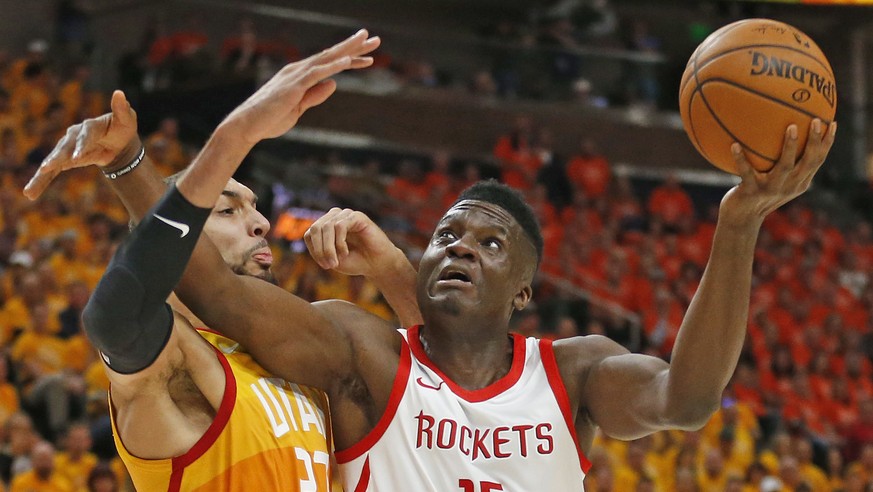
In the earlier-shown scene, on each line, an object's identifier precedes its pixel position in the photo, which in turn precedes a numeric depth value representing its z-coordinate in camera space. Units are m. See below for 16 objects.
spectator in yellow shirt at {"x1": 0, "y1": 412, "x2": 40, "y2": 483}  7.08
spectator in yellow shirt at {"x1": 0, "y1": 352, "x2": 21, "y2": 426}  7.51
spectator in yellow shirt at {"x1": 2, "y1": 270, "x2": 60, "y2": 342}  8.43
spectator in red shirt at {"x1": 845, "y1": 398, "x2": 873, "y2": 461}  11.48
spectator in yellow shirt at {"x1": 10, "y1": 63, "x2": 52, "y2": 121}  11.95
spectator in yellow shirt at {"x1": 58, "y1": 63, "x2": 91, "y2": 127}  12.13
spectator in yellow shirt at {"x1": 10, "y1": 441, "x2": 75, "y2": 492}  6.99
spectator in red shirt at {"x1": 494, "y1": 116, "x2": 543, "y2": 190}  14.29
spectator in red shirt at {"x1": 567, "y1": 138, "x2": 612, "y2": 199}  14.99
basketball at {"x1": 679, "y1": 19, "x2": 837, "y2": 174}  2.96
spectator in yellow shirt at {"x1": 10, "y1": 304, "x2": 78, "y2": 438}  7.52
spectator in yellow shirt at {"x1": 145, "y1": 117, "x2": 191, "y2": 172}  11.40
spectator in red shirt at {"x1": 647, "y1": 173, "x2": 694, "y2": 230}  15.19
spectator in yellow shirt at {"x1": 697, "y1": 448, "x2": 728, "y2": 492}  9.62
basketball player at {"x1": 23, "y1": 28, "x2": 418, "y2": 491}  2.65
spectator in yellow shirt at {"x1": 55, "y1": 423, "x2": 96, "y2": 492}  7.16
